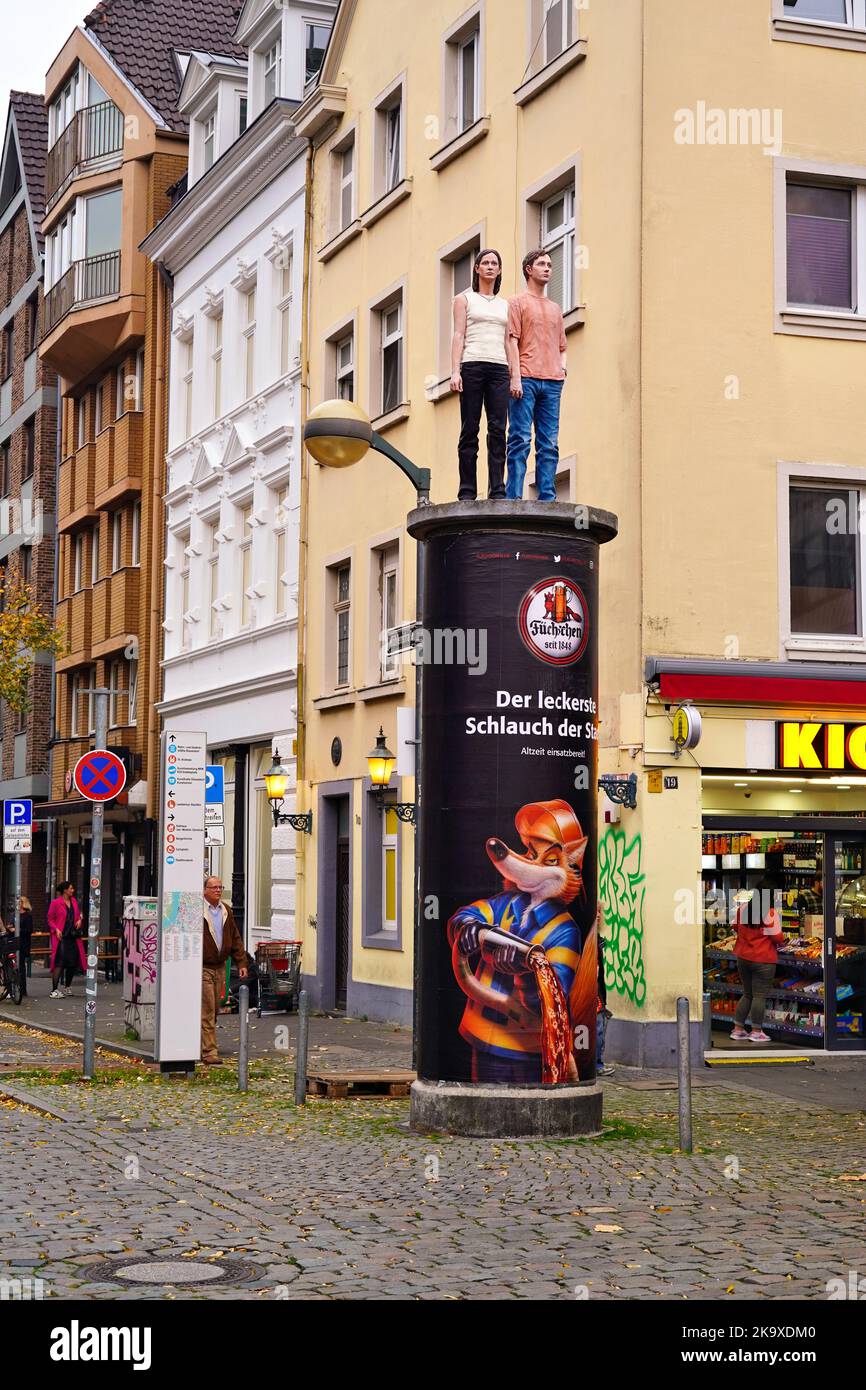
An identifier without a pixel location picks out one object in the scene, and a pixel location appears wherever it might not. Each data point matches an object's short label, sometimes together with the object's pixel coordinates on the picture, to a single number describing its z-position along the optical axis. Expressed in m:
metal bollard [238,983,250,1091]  15.20
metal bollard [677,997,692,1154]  12.17
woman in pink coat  30.94
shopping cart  26.40
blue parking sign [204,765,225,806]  23.80
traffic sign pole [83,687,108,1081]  16.52
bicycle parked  28.69
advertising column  12.83
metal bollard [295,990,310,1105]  14.89
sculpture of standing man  14.12
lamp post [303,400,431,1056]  14.19
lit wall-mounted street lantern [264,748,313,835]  27.88
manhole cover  8.05
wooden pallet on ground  15.41
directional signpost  17.45
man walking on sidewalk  18.58
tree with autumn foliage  39.44
